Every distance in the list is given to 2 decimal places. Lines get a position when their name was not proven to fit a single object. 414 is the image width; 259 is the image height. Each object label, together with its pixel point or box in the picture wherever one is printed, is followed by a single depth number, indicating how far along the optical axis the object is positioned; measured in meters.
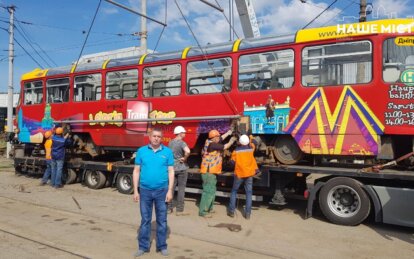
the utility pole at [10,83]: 21.77
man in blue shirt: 5.75
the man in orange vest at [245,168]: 8.30
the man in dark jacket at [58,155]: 12.45
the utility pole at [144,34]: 17.47
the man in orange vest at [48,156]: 13.13
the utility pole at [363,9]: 15.37
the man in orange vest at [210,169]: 8.59
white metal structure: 14.03
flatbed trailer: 7.37
